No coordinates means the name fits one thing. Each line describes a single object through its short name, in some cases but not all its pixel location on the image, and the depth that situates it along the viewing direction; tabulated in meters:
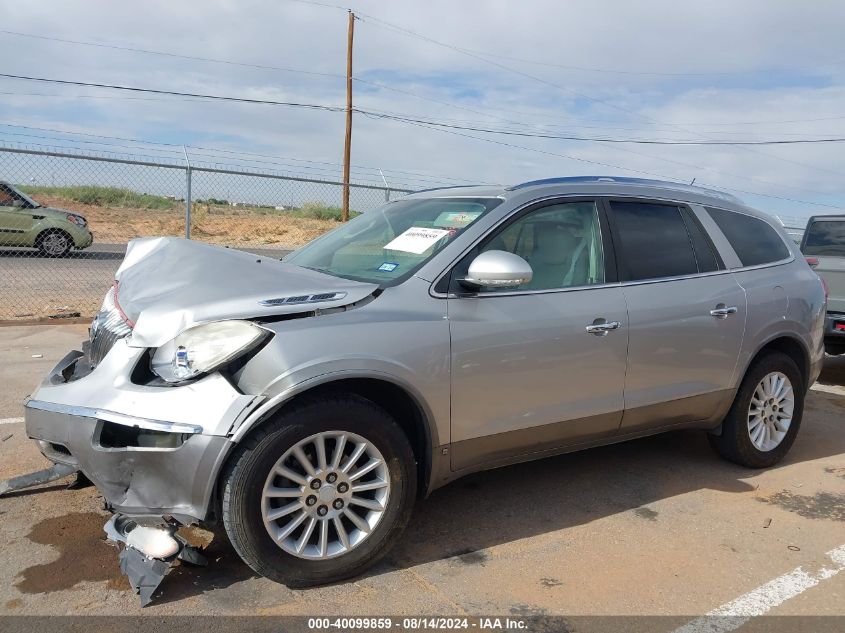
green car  14.12
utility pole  20.09
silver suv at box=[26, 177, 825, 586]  2.82
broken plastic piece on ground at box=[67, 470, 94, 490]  3.91
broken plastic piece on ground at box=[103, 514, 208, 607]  2.85
